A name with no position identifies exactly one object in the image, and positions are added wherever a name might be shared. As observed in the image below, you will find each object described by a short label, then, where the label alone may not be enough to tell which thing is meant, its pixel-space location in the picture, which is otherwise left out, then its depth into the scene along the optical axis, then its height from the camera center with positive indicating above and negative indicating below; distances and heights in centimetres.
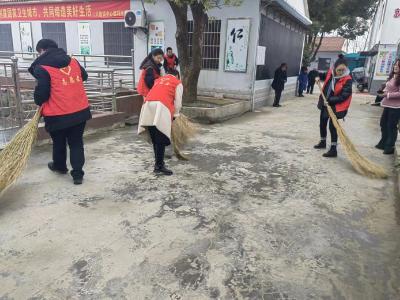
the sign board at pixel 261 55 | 898 +13
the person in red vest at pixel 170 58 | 821 -4
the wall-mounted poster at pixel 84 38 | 1198 +49
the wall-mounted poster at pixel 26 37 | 1302 +47
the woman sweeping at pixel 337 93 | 485 -41
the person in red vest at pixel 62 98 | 337 -46
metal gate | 473 -91
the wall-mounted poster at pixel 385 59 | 1491 +29
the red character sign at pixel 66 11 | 1121 +140
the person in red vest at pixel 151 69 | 460 -19
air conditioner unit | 995 +102
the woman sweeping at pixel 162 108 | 387 -59
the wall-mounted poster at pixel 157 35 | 995 +59
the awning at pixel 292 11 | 887 +145
